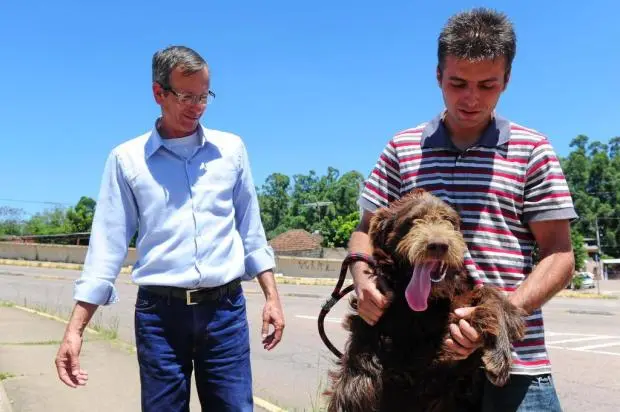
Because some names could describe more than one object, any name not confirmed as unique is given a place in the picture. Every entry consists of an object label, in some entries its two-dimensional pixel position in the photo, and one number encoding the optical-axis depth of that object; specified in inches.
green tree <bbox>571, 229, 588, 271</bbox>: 2308.1
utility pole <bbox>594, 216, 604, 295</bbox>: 2994.1
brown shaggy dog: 82.7
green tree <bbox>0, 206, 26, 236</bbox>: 3314.5
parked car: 2018.8
